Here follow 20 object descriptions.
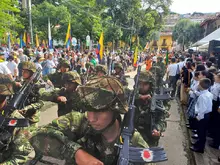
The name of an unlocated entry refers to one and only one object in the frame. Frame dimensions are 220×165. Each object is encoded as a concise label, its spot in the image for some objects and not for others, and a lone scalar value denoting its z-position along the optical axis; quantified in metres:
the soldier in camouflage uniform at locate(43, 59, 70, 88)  3.73
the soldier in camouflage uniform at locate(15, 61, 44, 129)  2.53
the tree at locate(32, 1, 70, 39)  16.57
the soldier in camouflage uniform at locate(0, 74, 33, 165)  1.79
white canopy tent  9.67
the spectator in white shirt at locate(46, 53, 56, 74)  7.20
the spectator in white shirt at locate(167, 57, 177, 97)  7.30
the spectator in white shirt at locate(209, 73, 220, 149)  3.70
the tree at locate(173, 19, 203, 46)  40.12
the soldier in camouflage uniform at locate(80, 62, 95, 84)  5.37
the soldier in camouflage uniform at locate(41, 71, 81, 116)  2.66
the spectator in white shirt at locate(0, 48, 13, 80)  5.16
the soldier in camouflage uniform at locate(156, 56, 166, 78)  6.72
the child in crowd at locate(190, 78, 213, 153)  3.30
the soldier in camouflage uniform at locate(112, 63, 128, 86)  4.16
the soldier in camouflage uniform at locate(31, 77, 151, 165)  1.13
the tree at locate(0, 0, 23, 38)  7.03
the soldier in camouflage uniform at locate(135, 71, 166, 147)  2.38
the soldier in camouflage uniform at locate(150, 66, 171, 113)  4.12
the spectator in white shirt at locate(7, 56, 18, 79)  5.97
